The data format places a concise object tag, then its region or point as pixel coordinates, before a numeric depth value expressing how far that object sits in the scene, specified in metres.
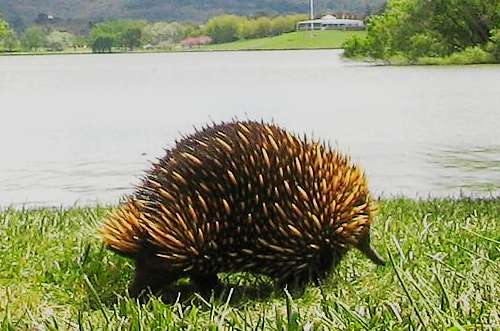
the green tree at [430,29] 25.22
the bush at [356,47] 27.56
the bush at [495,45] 23.70
